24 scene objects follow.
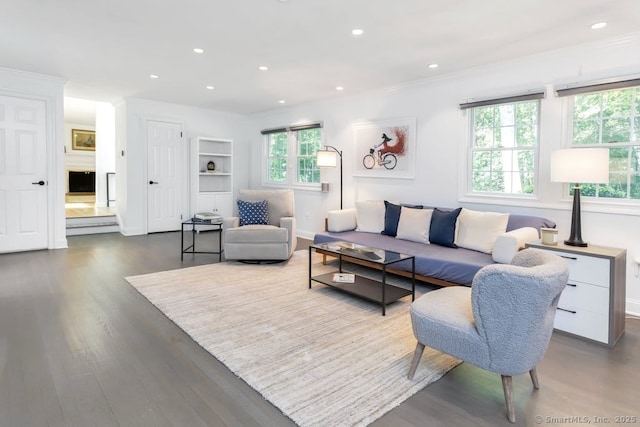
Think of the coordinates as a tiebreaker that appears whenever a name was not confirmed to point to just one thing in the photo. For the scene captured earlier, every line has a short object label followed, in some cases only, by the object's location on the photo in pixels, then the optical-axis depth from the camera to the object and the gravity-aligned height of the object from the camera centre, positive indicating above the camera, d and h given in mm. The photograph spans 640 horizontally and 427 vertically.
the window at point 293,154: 6645 +808
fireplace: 10266 +362
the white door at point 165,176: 6938 +375
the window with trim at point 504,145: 3977 +599
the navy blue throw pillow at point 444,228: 3998 -338
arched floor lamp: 5676 +588
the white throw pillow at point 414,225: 4215 -319
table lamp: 2820 +226
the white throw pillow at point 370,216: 4834 -250
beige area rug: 1942 -1013
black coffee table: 3189 -816
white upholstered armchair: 4617 -459
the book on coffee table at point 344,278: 3629 -807
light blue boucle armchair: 1683 -608
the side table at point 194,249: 5066 -783
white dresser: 2629 -704
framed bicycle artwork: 5031 +701
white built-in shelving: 7344 +424
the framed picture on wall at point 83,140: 10231 +1534
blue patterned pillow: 5133 -237
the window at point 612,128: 3309 +655
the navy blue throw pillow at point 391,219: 4602 -273
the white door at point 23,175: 5133 +275
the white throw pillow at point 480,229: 3701 -321
